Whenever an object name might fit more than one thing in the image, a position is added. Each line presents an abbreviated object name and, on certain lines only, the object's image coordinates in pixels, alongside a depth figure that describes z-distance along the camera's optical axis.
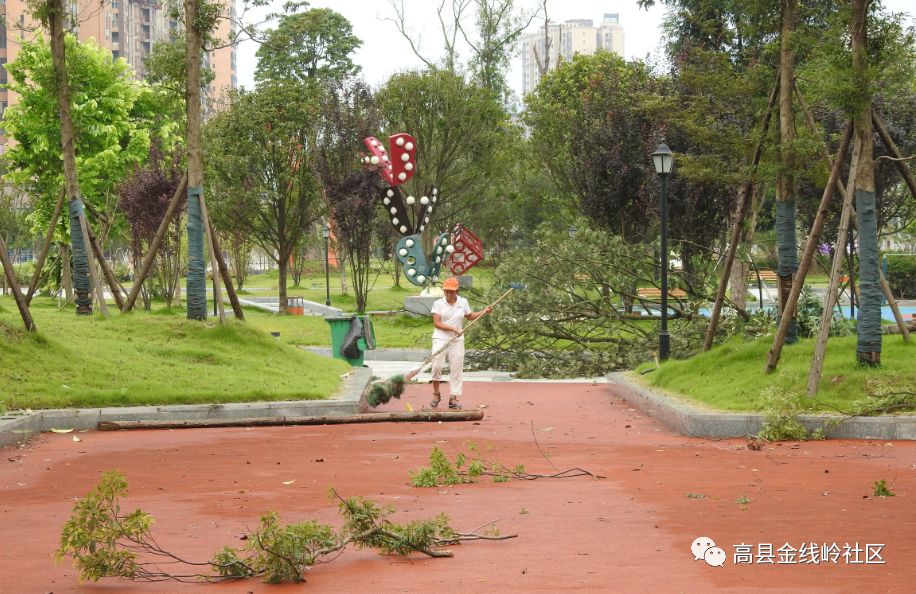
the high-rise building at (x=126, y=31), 113.67
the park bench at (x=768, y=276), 56.17
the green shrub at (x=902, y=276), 48.34
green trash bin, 23.84
